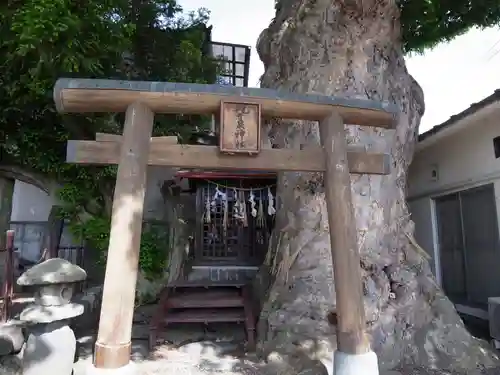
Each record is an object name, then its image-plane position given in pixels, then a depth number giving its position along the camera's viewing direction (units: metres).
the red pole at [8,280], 5.34
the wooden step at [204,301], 7.23
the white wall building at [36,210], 11.88
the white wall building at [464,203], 6.82
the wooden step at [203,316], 7.00
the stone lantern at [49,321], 4.50
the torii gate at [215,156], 3.48
